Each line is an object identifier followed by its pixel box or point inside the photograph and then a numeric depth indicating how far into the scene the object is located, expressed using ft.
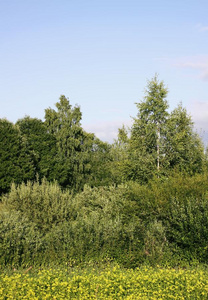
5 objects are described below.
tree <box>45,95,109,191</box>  168.45
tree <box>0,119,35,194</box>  131.54
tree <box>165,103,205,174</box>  101.24
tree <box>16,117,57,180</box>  151.74
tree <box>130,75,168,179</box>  101.14
